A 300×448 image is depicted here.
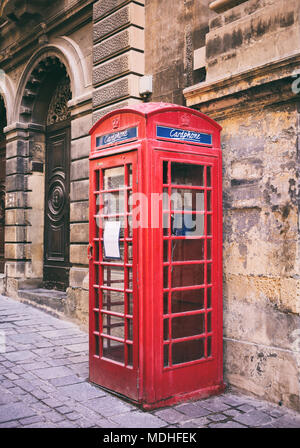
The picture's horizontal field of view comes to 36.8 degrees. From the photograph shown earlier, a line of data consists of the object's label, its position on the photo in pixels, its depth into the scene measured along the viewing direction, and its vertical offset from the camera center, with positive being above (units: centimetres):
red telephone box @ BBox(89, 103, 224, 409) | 399 -19
